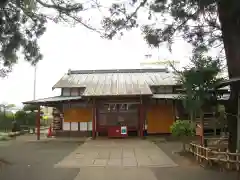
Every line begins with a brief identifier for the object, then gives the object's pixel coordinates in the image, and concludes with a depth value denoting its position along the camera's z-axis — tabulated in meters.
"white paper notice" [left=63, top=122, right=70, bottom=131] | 14.07
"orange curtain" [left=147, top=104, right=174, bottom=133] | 13.55
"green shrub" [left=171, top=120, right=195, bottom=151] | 8.43
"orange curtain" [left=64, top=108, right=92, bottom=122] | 13.89
